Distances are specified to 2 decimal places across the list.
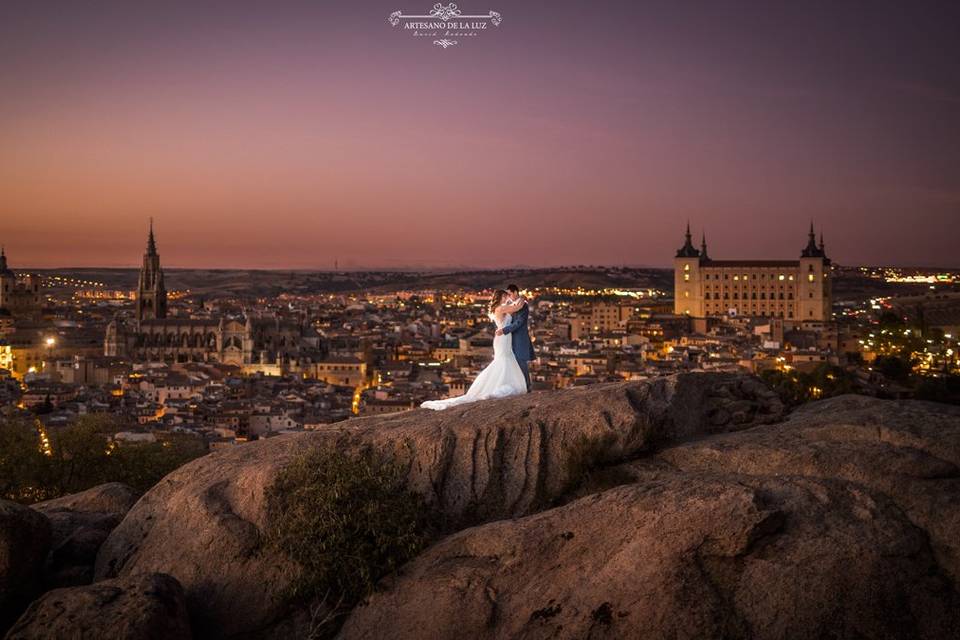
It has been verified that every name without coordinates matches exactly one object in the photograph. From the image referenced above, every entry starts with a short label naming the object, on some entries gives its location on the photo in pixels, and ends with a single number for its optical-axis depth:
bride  16.89
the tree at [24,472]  30.00
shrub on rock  12.99
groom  17.23
